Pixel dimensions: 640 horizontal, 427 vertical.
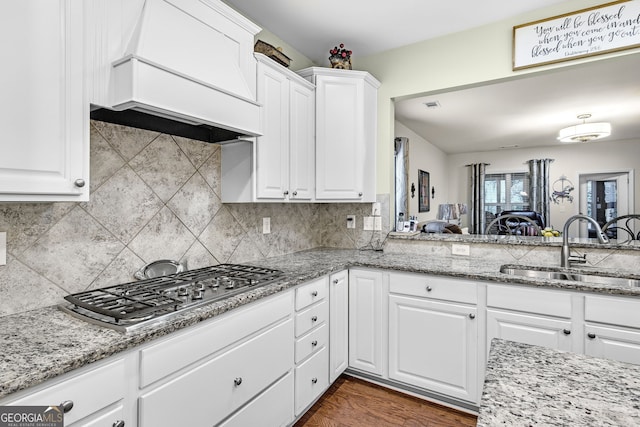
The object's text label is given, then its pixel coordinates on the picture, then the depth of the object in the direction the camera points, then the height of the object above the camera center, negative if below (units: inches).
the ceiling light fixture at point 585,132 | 181.9 +44.5
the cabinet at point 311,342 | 76.4 -30.2
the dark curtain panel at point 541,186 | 300.7 +24.0
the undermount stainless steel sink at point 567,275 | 80.5 -15.4
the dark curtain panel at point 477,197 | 327.9 +15.8
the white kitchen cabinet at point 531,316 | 71.9 -22.2
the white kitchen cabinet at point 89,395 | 35.9 -20.1
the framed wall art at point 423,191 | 259.9 +17.3
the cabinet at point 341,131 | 105.1 +25.6
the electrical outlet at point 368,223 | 119.6 -3.2
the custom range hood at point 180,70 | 52.1 +24.9
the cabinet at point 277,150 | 83.8 +16.5
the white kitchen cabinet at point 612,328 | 66.3 -22.4
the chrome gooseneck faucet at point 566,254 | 86.7 -10.5
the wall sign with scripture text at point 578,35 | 83.4 +45.8
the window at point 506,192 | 317.4 +20.7
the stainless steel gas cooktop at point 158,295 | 47.7 -13.6
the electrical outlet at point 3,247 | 50.9 -5.0
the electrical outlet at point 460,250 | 105.5 -11.0
